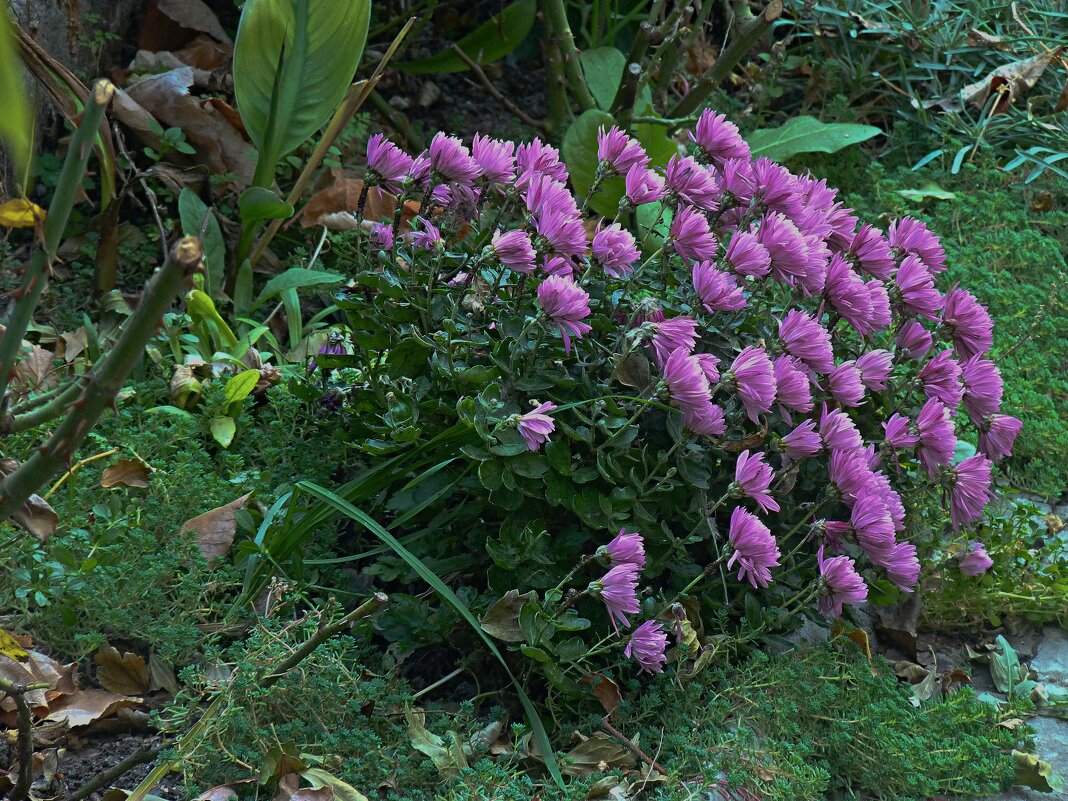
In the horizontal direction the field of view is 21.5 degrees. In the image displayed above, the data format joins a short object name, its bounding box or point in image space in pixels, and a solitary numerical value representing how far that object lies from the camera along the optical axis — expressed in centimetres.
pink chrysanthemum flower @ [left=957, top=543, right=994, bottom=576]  191
